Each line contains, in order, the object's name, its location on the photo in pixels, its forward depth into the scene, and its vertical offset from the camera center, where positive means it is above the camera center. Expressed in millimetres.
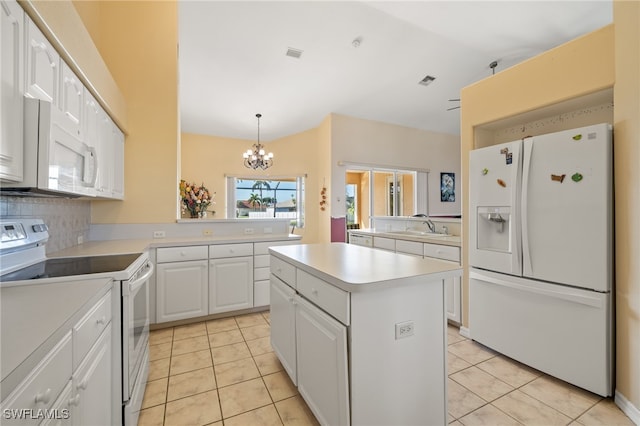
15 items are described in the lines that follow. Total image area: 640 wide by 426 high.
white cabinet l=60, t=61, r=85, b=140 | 1502 +693
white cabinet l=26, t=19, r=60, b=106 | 1193 +721
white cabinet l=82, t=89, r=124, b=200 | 1856 +573
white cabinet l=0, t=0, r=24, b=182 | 1032 +512
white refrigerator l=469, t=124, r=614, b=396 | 1696 -277
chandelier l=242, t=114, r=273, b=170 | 5364 +1154
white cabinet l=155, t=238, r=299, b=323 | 2680 -696
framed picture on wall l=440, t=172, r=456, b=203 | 6691 +698
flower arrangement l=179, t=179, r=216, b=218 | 3409 +212
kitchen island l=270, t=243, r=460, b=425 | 1159 -597
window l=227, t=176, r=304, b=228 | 6359 +422
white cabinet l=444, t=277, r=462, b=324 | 2646 -865
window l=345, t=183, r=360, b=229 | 6645 +223
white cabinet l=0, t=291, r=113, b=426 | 626 -517
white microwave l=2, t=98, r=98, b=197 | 1193 +306
